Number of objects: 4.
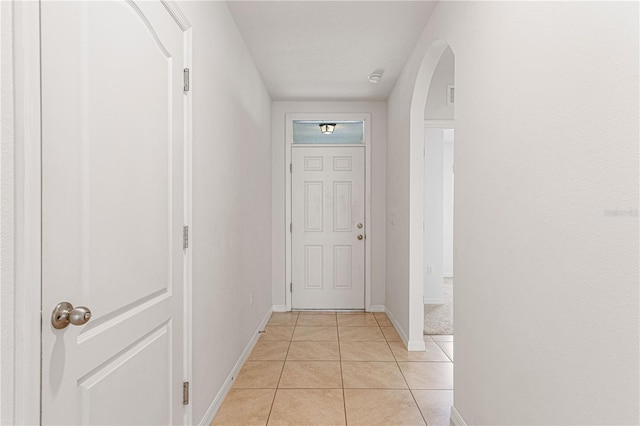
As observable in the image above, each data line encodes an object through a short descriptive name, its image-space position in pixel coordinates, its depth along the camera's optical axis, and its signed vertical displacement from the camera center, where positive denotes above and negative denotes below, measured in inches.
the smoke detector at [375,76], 140.8 +51.9
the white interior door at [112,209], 36.2 +0.2
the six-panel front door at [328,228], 180.5 -8.1
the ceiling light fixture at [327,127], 185.5 +41.9
